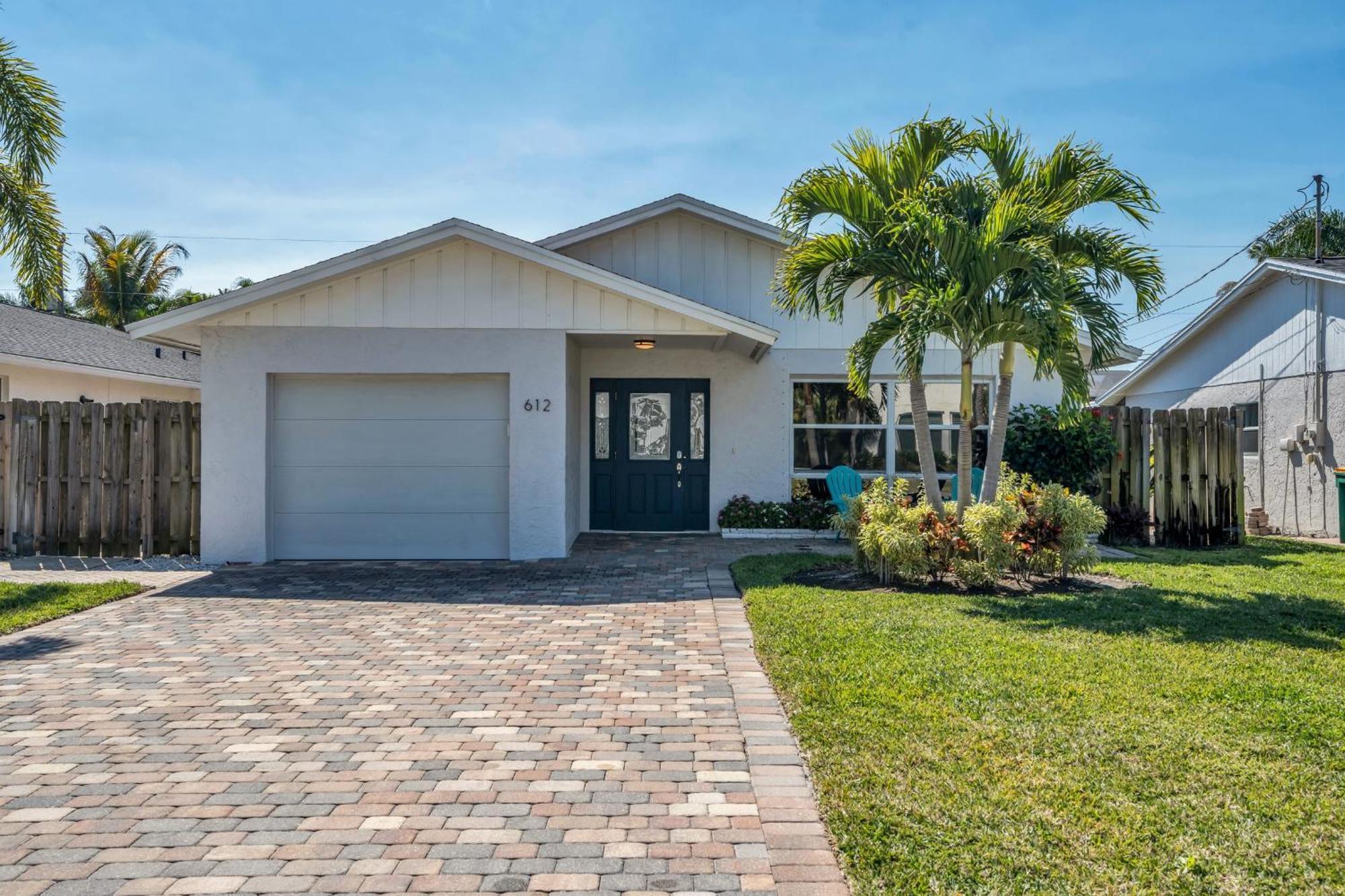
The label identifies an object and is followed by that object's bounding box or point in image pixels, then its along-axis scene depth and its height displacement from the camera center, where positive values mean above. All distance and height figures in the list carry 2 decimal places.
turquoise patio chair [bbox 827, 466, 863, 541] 12.47 -0.32
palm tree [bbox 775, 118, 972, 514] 8.50 +2.50
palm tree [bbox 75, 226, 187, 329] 31.14 +6.77
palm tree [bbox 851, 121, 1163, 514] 7.91 +1.82
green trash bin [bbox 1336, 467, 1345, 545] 11.97 -0.50
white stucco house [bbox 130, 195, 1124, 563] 10.12 +0.86
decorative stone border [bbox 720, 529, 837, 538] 12.55 -1.06
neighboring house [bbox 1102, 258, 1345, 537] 12.91 +1.39
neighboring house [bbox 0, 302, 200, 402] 14.59 +1.78
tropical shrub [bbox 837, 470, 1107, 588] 8.06 -0.73
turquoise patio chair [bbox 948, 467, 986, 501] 12.15 -0.32
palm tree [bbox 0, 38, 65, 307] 10.65 +3.64
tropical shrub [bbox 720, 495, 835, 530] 12.68 -0.80
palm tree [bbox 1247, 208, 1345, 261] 24.94 +6.53
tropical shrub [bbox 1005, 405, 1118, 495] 11.67 +0.13
